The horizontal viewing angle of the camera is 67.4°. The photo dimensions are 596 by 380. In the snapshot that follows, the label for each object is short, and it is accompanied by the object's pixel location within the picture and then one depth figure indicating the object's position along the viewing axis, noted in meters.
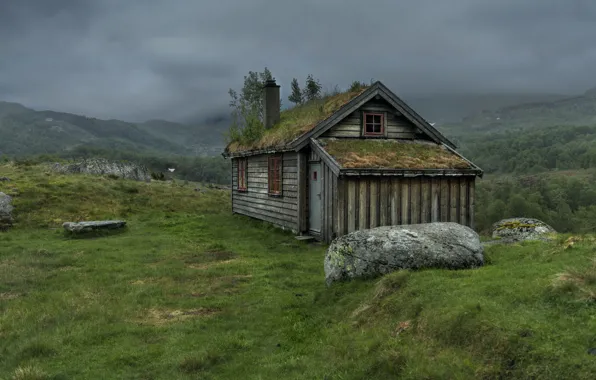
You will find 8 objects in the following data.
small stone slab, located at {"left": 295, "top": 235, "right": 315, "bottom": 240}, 19.31
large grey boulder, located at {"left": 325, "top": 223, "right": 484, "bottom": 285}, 9.41
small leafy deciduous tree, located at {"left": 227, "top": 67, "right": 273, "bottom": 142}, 26.02
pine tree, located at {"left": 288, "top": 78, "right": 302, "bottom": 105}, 40.84
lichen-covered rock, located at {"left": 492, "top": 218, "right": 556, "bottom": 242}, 18.24
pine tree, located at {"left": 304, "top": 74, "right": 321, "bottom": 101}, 35.25
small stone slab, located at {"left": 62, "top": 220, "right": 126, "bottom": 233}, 20.38
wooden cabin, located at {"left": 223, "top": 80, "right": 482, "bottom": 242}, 17.98
